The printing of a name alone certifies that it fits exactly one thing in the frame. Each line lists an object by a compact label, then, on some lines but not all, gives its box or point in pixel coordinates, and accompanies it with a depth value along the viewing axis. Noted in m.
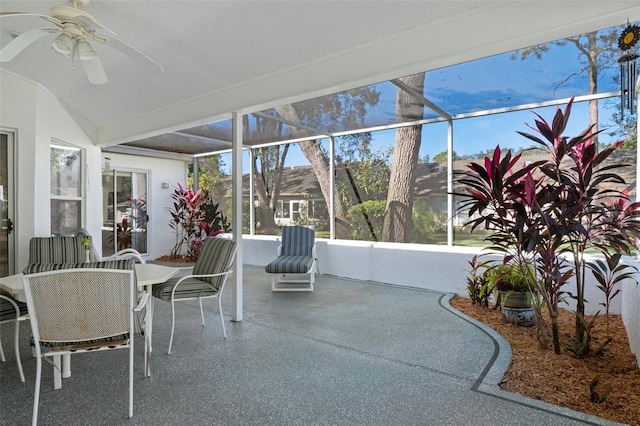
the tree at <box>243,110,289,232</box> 8.27
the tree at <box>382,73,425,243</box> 6.46
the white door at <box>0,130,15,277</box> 4.52
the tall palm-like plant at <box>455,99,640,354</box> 2.82
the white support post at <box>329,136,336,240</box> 7.21
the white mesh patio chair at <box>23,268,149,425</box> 2.10
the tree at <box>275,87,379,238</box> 5.12
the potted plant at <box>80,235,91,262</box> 3.19
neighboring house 4.92
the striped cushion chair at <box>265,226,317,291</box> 5.58
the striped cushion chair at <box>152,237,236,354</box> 3.52
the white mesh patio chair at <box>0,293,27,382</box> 2.78
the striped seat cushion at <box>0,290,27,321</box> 2.84
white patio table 2.53
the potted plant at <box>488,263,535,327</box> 3.98
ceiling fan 2.48
